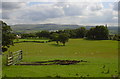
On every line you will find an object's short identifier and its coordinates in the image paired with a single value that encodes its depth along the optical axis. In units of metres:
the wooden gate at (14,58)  21.14
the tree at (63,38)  74.12
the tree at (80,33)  129.88
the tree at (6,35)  24.86
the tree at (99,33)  107.94
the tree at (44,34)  133.76
